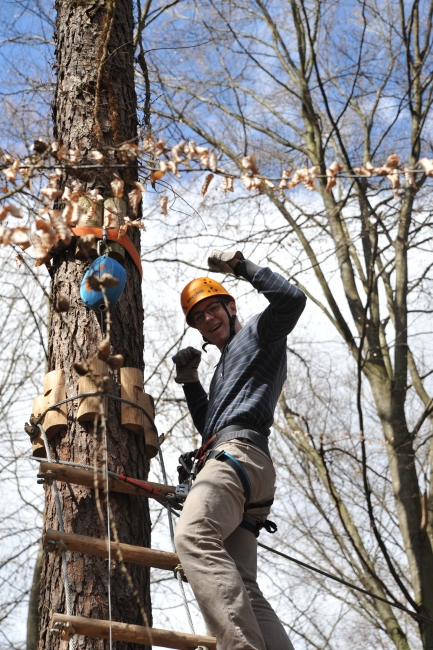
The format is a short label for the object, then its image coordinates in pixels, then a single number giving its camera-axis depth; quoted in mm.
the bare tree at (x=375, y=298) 6645
